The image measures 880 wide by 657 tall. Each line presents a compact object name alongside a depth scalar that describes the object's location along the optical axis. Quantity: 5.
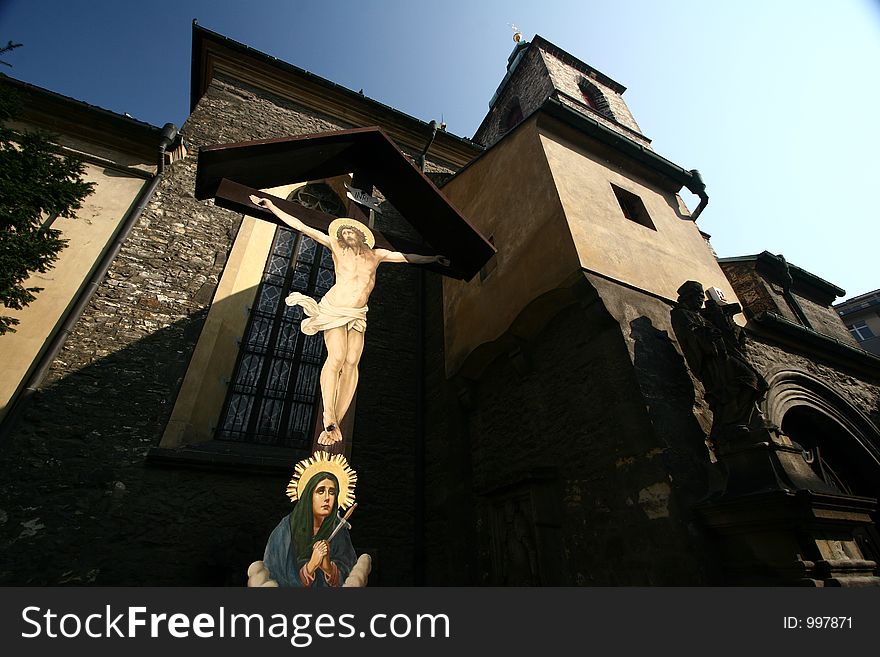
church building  3.33
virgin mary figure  2.06
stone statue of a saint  3.52
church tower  3.36
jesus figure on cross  2.57
